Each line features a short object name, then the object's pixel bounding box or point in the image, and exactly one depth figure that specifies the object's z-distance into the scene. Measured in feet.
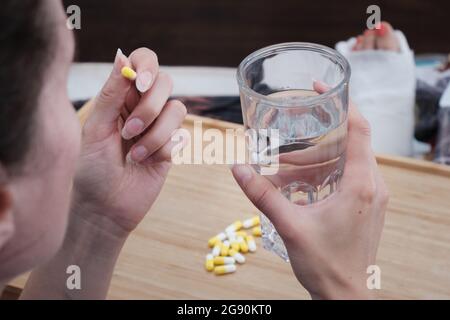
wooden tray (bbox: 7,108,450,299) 2.88
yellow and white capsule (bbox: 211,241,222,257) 3.01
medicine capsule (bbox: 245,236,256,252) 3.06
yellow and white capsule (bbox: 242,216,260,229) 3.17
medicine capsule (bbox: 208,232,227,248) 3.07
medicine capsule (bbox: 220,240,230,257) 2.99
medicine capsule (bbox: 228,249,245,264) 3.00
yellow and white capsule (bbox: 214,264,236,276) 2.94
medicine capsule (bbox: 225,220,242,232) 3.13
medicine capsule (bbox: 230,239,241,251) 3.02
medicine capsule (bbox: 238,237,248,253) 3.04
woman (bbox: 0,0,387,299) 1.72
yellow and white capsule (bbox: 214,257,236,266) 2.96
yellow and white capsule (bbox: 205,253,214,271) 2.96
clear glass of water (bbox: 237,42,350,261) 2.30
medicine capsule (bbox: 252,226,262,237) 3.13
